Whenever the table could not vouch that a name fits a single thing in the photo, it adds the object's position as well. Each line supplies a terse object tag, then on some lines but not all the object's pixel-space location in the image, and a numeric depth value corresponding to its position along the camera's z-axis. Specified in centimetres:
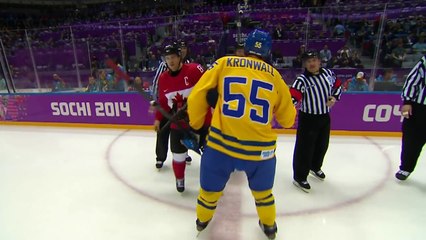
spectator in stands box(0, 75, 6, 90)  554
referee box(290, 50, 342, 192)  234
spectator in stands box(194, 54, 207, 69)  510
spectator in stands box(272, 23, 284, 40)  504
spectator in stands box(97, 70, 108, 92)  461
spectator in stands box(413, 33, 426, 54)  438
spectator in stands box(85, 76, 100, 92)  472
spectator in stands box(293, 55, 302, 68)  460
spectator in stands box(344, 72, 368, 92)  392
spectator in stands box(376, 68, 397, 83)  397
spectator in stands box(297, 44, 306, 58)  477
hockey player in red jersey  238
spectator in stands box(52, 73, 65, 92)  554
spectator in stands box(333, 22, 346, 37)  485
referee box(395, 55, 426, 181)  240
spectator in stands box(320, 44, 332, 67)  467
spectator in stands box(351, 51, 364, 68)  439
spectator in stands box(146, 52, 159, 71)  515
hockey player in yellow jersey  163
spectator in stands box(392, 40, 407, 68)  428
